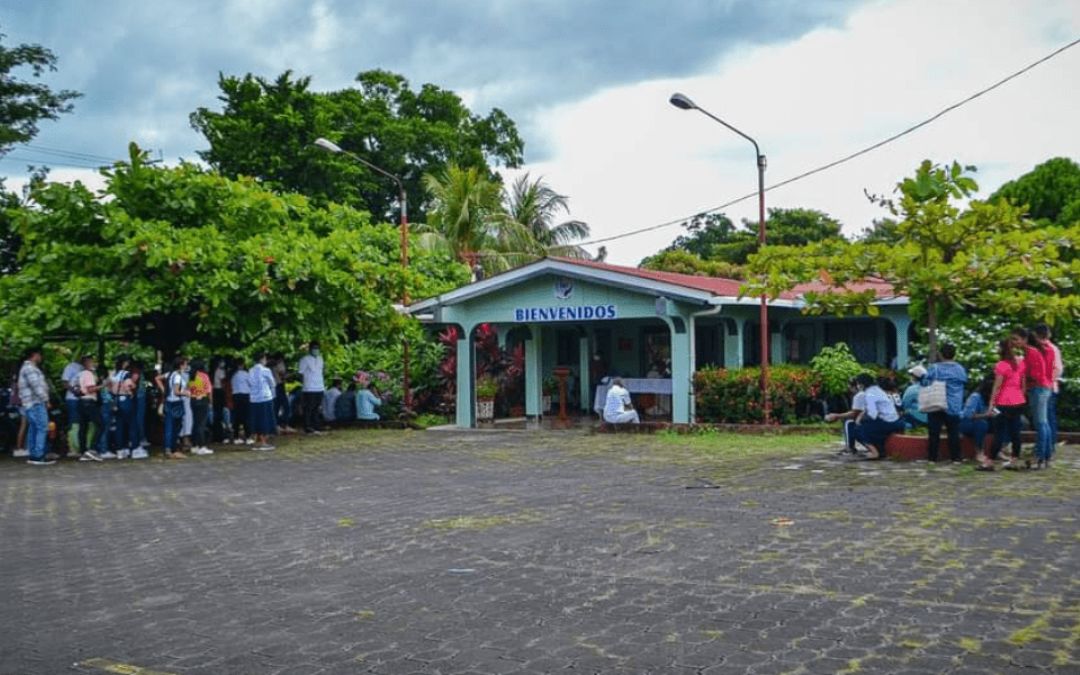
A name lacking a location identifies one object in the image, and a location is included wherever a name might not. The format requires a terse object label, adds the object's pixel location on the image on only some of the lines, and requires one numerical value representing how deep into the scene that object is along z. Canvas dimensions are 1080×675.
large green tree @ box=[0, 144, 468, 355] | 17.05
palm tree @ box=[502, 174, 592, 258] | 42.41
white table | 23.27
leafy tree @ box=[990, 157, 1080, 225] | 31.12
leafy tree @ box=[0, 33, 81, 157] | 34.03
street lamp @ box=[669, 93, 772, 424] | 19.69
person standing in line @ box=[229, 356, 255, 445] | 19.52
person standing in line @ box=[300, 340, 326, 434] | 21.86
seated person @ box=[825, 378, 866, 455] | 14.88
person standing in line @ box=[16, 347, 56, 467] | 16.91
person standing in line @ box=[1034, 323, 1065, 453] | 13.02
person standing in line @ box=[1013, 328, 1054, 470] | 12.88
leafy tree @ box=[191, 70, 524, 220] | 41.06
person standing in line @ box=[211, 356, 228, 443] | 20.23
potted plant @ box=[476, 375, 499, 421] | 24.78
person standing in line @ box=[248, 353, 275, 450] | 18.94
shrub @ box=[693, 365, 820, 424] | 20.36
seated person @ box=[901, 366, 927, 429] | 14.52
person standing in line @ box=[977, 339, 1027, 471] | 12.68
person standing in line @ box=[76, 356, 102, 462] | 17.30
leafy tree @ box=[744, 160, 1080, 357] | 13.81
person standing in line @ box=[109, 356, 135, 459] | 17.31
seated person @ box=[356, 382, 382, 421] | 24.22
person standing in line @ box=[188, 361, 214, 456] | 18.05
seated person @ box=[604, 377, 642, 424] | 20.84
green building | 21.41
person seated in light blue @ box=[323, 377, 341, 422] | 24.31
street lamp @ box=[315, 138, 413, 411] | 24.36
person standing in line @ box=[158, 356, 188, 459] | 17.66
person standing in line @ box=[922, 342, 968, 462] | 13.54
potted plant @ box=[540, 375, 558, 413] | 26.84
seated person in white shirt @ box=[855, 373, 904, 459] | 14.64
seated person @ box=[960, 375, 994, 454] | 13.58
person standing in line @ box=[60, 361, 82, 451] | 17.66
